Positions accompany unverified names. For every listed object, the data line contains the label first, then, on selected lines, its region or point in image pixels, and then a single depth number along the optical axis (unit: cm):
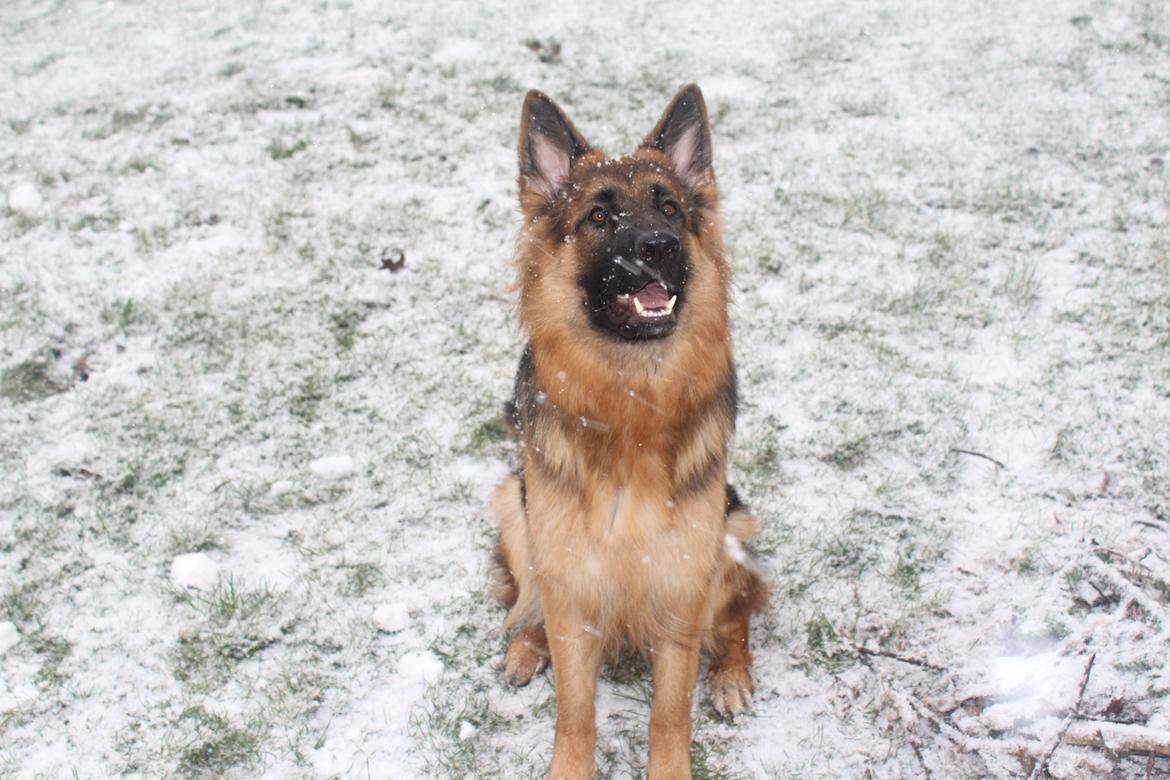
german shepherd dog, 291
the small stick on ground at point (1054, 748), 287
